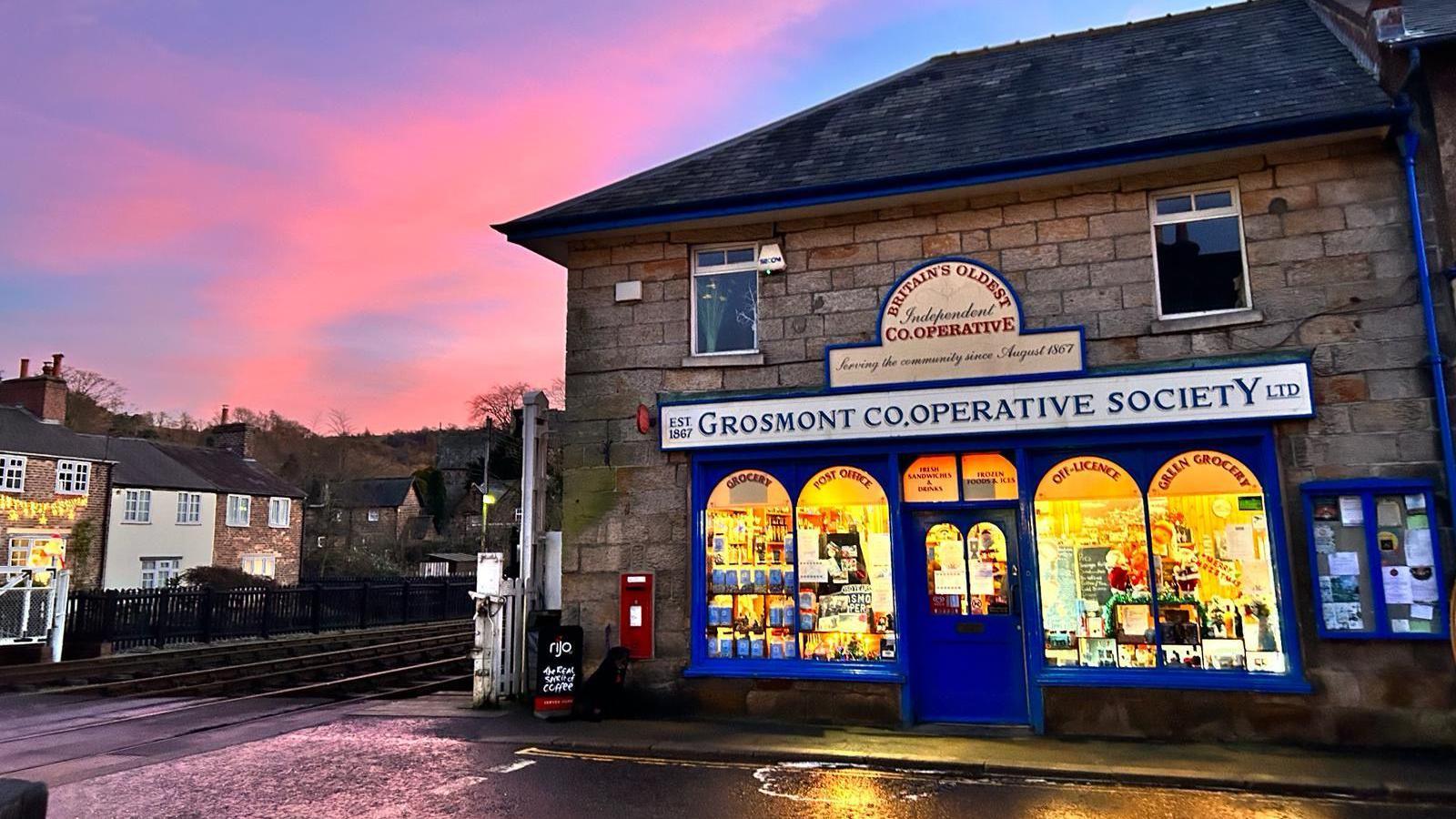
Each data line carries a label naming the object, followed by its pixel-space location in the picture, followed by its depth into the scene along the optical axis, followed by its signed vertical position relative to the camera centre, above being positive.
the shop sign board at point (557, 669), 10.09 -1.26
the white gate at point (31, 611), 18.64 -0.92
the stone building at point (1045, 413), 8.68 +1.42
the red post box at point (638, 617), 10.41 -0.71
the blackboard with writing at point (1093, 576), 9.39 -0.31
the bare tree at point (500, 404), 70.00 +12.37
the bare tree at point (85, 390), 62.86 +12.27
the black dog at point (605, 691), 9.99 -1.49
